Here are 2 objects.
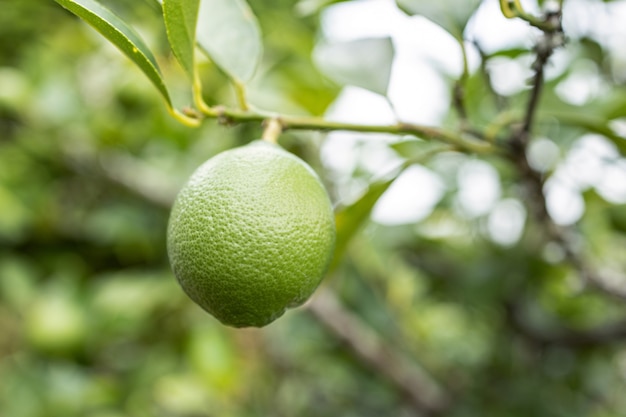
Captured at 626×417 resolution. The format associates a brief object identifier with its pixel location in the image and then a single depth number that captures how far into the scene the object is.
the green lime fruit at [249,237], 0.38
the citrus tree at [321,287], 0.71
